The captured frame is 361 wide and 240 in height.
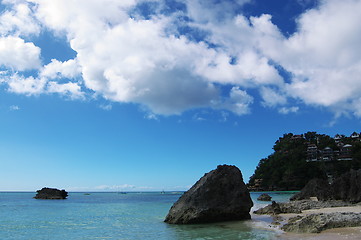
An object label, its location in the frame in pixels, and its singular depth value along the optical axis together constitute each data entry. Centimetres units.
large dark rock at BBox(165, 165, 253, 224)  2119
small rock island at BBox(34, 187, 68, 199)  9568
